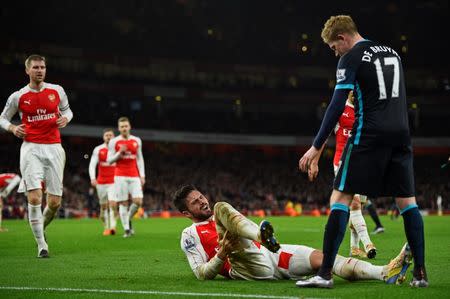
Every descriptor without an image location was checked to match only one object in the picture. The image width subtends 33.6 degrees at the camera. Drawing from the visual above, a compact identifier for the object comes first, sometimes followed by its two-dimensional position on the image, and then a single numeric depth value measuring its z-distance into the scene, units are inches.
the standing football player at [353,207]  448.1
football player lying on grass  266.1
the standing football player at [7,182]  931.3
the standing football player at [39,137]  438.0
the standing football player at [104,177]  808.3
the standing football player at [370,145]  263.3
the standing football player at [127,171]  702.5
